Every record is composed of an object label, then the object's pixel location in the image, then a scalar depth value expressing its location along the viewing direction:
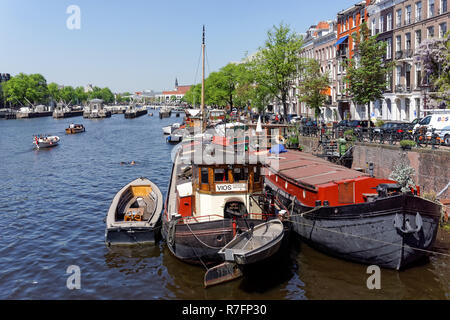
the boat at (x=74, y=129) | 85.81
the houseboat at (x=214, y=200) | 16.41
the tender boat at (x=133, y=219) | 19.88
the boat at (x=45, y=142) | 59.75
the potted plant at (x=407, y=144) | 26.12
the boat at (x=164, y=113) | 162.60
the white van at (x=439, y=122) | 27.20
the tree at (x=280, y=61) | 48.31
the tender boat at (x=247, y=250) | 14.13
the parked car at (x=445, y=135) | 26.23
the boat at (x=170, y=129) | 79.66
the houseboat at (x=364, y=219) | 15.34
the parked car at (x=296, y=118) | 65.76
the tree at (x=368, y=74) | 37.03
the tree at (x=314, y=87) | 49.12
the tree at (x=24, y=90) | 166.62
